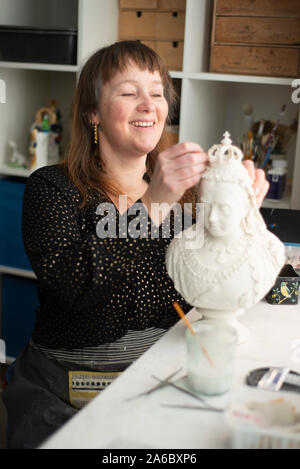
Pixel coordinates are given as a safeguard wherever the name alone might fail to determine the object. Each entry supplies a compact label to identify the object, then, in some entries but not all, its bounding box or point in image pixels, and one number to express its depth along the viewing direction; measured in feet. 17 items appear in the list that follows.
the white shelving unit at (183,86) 6.03
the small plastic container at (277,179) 6.09
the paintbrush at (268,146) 6.10
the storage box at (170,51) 6.40
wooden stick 2.71
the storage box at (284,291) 3.98
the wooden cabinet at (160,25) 6.35
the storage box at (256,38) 5.81
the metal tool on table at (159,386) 2.72
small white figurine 7.09
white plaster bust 3.09
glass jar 2.69
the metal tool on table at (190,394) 2.63
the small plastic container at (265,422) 2.21
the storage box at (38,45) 6.38
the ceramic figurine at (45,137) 6.91
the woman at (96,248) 3.40
